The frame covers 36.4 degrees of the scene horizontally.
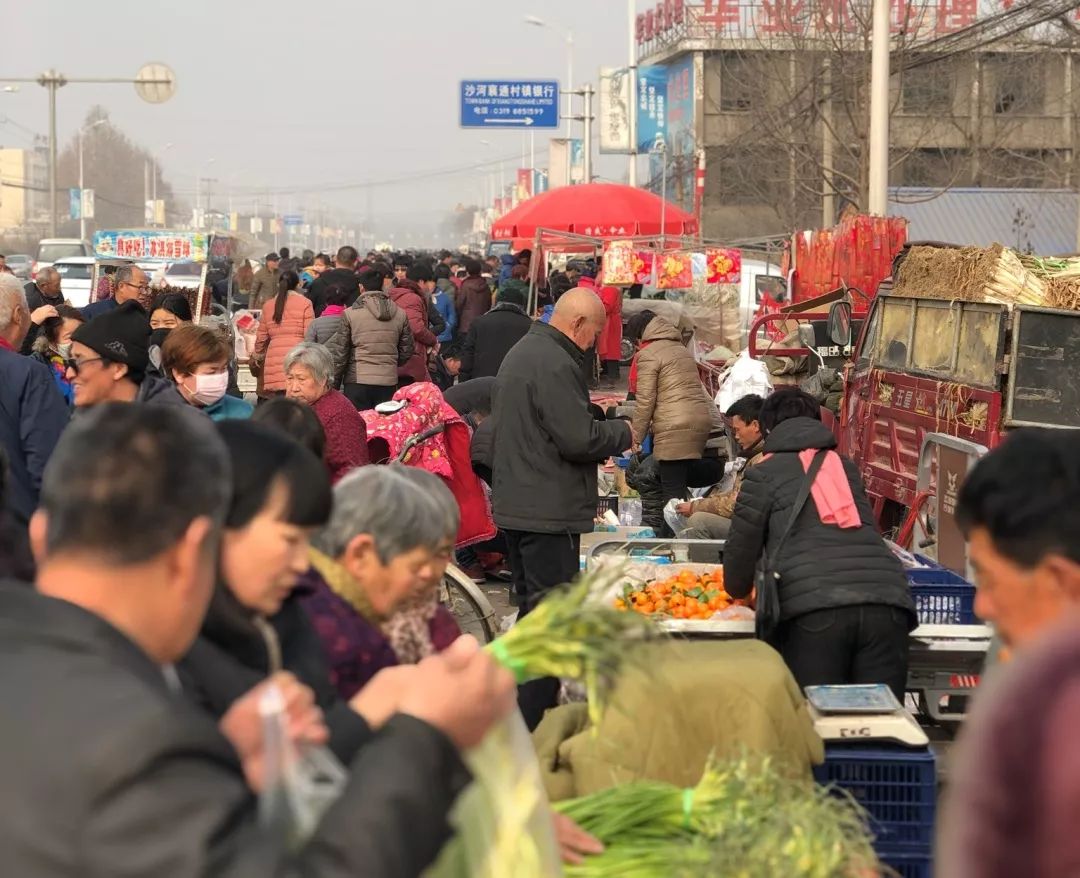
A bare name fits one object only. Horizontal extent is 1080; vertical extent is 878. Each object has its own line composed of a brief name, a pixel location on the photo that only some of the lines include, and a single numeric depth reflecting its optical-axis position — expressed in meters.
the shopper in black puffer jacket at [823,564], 6.07
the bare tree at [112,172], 141.38
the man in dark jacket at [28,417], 6.86
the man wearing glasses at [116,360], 6.76
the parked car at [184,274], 33.59
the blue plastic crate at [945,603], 7.03
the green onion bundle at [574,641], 3.30
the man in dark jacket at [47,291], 16.39
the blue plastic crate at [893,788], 5.20
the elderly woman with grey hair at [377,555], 3.46
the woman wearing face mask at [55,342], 11.07
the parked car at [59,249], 44.62
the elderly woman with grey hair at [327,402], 8.03
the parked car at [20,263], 49.41
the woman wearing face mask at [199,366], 7.30
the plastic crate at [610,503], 11.77
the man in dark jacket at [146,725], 1.95
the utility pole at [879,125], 19.42
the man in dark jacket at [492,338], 15.48
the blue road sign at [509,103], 49.28
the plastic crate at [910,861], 5.18
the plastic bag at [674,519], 9.99
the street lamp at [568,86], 55.35
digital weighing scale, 5.22
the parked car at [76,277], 32.94
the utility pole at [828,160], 31.18
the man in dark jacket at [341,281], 16.44
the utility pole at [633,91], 46.75
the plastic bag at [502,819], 2.81
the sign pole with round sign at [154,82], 33.47
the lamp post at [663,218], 22.32
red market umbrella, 23.73
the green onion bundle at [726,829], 3.65
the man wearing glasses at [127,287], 13.66
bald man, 7.75
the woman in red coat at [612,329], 19.88
